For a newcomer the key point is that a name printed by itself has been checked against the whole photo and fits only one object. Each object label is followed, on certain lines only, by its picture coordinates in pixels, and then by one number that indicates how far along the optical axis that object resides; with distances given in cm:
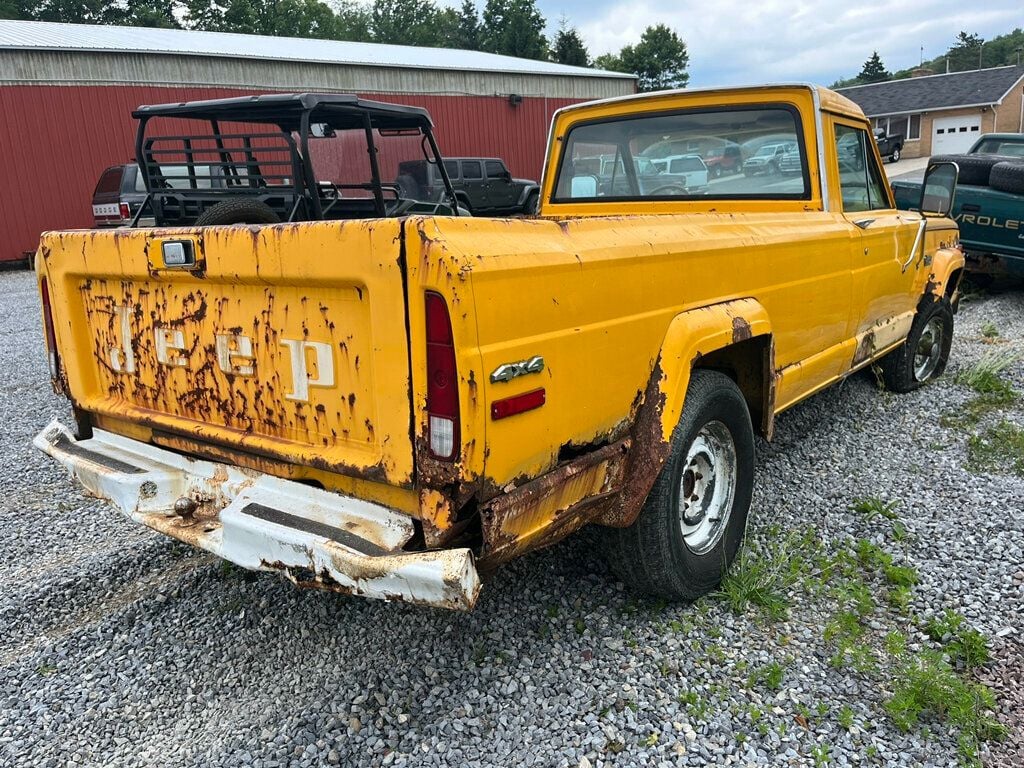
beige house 3678
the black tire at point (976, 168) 859
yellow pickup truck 203
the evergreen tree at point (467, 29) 6103
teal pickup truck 817
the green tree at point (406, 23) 6231
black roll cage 541
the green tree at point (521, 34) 5056
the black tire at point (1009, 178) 783
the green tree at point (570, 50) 4938
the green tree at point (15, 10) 4084
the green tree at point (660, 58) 5362
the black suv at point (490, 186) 1485
